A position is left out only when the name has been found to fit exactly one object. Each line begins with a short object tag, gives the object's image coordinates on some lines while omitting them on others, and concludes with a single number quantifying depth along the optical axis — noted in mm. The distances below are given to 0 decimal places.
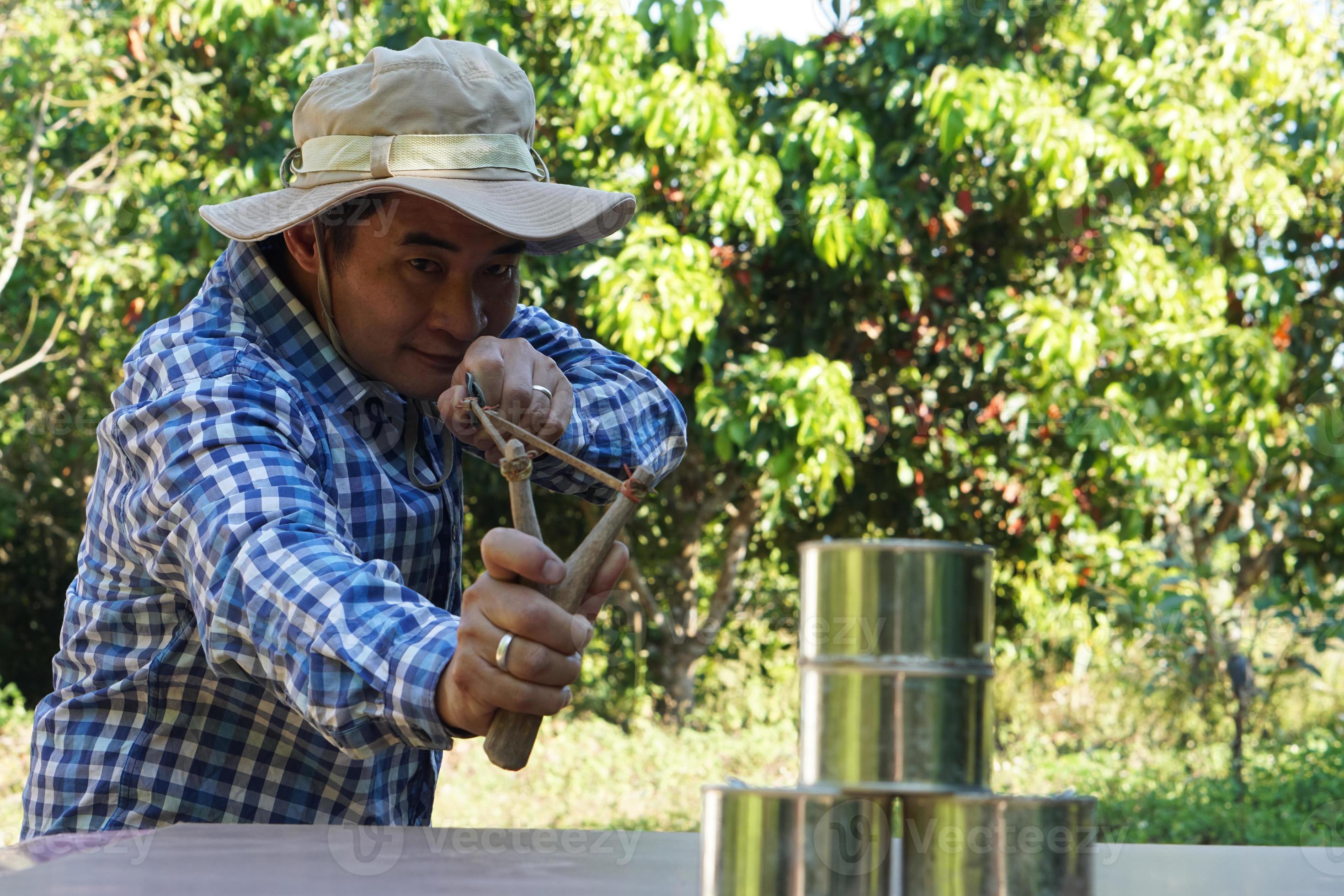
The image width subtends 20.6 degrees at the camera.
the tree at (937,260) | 5783
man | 1792
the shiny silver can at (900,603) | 1543
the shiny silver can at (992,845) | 1522
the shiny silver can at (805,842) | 1531
